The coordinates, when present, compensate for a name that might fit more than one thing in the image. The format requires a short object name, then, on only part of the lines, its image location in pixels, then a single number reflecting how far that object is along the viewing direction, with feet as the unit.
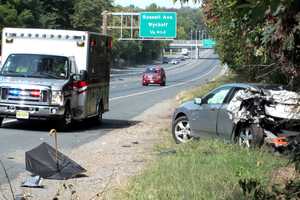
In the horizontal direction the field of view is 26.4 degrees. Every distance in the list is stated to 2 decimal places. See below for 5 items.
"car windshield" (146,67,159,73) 203.10
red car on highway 200.95
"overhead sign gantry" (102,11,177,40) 210.18
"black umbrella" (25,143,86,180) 31.30
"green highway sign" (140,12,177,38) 210.38
